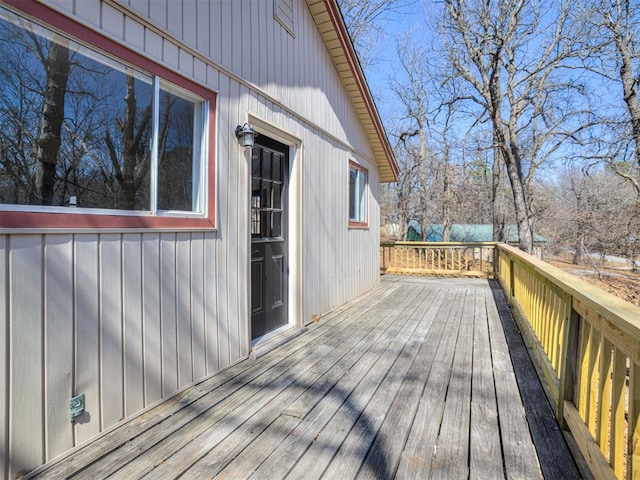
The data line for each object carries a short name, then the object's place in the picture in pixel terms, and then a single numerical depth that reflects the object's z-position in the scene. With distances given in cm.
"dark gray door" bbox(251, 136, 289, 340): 339
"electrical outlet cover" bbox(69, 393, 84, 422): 175
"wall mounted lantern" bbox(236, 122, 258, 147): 291
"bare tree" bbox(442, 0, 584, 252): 791
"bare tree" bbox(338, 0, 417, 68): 1108
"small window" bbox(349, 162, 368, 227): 593
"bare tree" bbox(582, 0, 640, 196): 769
